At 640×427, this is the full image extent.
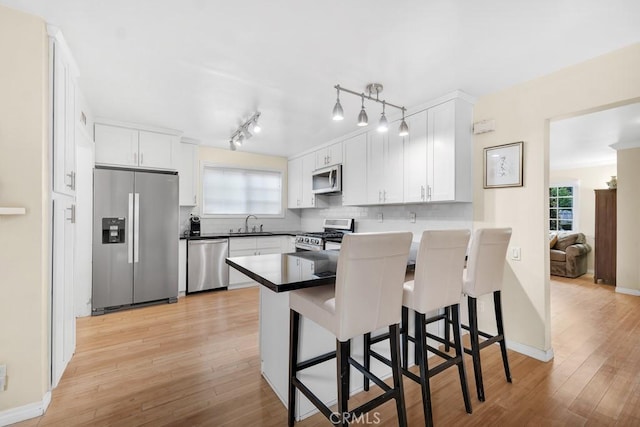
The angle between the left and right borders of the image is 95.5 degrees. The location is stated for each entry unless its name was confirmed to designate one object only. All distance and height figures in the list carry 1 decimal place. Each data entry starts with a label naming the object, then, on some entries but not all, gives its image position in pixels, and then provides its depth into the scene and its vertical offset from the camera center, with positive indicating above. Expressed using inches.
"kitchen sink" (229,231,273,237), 183.3 -13.4
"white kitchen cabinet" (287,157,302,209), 208.5 +22.1
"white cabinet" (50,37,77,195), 72.9 +25.5
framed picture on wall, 99.5 +17.5
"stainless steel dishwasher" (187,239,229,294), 167.0 -30.7
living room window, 256.2 +6.3
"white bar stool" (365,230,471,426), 63.9 -17.7
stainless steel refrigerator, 136.1 -12.8
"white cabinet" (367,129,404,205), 129.3 +21.3
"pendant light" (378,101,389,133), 92.3 +28.6
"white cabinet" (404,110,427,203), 117.7 +22.8
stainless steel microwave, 164.7 +20.1
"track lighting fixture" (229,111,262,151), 128.2 +40.0
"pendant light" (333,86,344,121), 81.8 +28.7
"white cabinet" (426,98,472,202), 106.7 +23.8
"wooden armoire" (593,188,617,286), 194.7 -15.8
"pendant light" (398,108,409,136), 96.1 +28.2
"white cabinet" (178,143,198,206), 171.6 +23.4
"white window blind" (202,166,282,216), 196.2 +15.6
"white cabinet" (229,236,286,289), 179.8 -22.5
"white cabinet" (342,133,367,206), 149.5 +22.8
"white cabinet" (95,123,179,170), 142.1 +33.6
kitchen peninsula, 62.6 -30.4
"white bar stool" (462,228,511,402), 76.1 -17.0
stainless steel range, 155.1 -12.5
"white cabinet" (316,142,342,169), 168.1 +35.1
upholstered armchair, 216.4 -29.8
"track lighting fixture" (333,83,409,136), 82.6 +29.3
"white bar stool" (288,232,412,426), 51.8 -17.4
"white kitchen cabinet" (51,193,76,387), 74.2 -19.7
